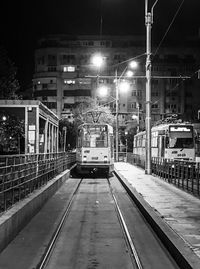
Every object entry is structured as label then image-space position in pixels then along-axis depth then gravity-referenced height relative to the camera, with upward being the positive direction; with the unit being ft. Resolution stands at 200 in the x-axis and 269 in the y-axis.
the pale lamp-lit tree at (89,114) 229.25 +19.85
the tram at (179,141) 101.20 +3.02
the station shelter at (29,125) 72.64 +5.57
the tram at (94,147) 99.71 +1.64
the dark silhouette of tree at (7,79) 126.11 +19.68
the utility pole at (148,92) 91.15 +12.08
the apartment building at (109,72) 368.27 +63.74
